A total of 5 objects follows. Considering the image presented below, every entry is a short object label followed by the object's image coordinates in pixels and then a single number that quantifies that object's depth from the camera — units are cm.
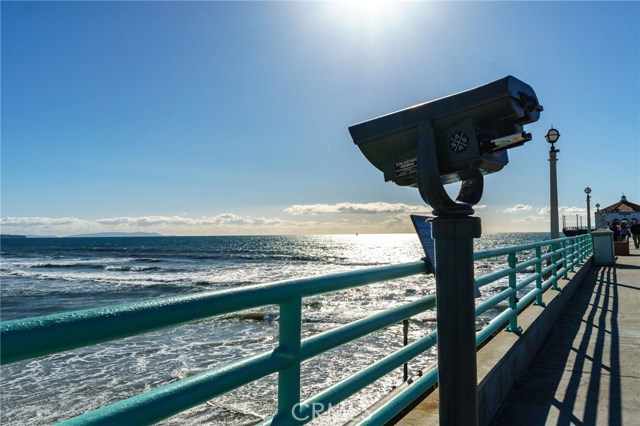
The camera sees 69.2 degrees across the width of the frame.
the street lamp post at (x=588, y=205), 1972
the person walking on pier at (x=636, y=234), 2530
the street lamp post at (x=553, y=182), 1127
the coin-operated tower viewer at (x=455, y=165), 174
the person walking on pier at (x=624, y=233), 2581
